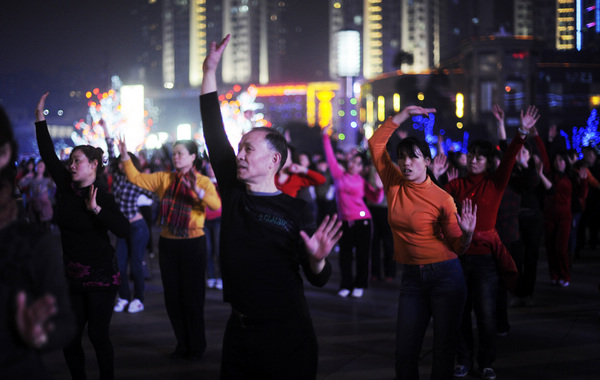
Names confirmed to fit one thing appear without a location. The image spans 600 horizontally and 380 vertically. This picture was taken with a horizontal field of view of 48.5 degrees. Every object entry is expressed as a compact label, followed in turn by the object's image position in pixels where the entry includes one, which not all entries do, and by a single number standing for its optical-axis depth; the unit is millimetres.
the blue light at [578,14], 25725
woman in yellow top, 6535
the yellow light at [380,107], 100750
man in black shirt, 3299
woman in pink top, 9953
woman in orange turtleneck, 4730
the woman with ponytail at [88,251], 4871
